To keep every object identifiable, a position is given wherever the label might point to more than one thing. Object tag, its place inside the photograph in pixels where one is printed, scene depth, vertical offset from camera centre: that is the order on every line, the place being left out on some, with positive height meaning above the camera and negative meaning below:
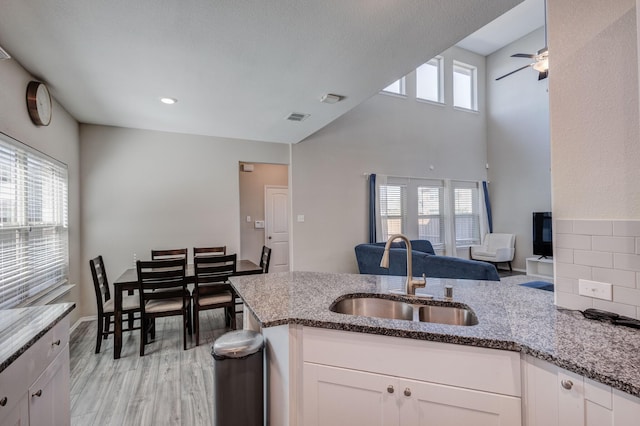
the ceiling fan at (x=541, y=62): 3.37 +1.79
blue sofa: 3.22 -0.64
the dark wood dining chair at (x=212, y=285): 3.09 -0.73
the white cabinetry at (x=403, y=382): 1.08 -0.67
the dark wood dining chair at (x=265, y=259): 3.67 -0.54
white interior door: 6.36 -0.20
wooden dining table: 2.79 -0.79
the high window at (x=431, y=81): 6.59 +3.05
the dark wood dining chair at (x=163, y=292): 2.84 -0.75
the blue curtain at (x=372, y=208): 5.65 +0.15
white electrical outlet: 1.28 -0.34
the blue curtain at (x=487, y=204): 7.13 +0.25
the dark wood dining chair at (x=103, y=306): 2.90 -0.89
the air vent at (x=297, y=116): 3.61 +1.26
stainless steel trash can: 1.49 -0.85
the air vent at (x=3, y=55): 1.58 +0.90
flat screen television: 5.88 -0.42
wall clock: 2.54 +1.05
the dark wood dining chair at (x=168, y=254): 3.89 -0.48
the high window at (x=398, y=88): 6.16 +2.67
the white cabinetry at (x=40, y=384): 1.05 -0.68
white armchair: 6.52 -0.80
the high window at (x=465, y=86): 7.09 +3.15
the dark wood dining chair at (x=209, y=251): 4.07 -0.47
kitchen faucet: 1.68 -0.38
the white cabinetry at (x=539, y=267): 5.84 -1.09
